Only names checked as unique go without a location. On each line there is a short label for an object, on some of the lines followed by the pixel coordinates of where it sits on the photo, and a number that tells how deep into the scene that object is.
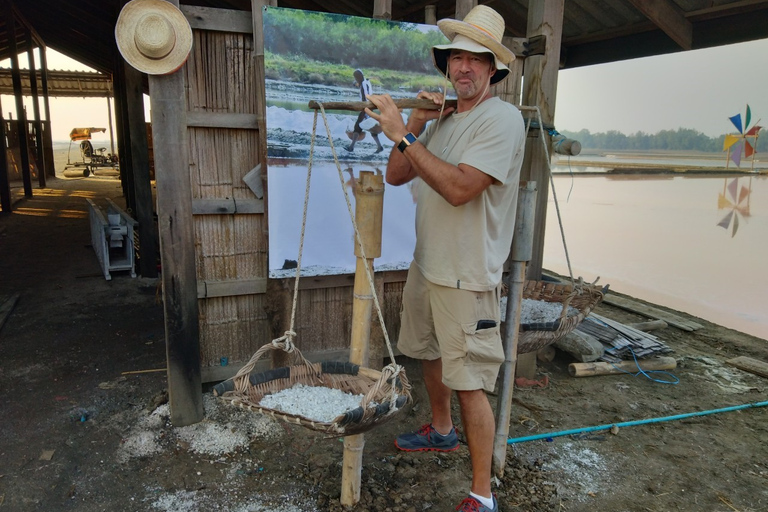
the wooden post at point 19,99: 9.04
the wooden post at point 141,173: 5.73
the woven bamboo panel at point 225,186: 2.75
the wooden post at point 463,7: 3.13
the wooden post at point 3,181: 9.64
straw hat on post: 2.38
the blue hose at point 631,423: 2.84
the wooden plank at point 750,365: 3.87
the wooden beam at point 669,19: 3.46
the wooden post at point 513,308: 2.41
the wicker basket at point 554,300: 2.64
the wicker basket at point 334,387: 1.73
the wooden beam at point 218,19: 2.64
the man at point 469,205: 1.99
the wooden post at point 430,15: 3.23
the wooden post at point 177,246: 2.53
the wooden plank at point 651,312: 4.92
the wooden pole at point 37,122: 11.91
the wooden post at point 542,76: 3.24
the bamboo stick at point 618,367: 3.72
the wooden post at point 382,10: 3.03
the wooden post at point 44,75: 13.93
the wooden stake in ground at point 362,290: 2.12
